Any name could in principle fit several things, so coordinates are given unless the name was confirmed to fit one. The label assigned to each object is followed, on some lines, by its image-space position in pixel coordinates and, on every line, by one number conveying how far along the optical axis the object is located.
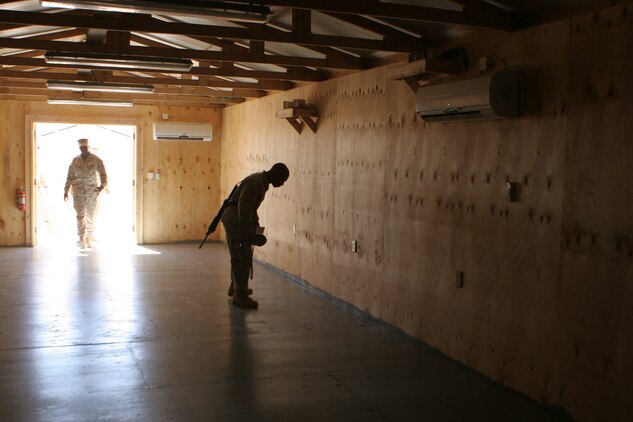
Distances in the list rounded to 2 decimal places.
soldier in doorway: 10.60
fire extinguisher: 10.37
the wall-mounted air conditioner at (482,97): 4.02
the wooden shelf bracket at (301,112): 7.06
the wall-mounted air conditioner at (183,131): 10.65
